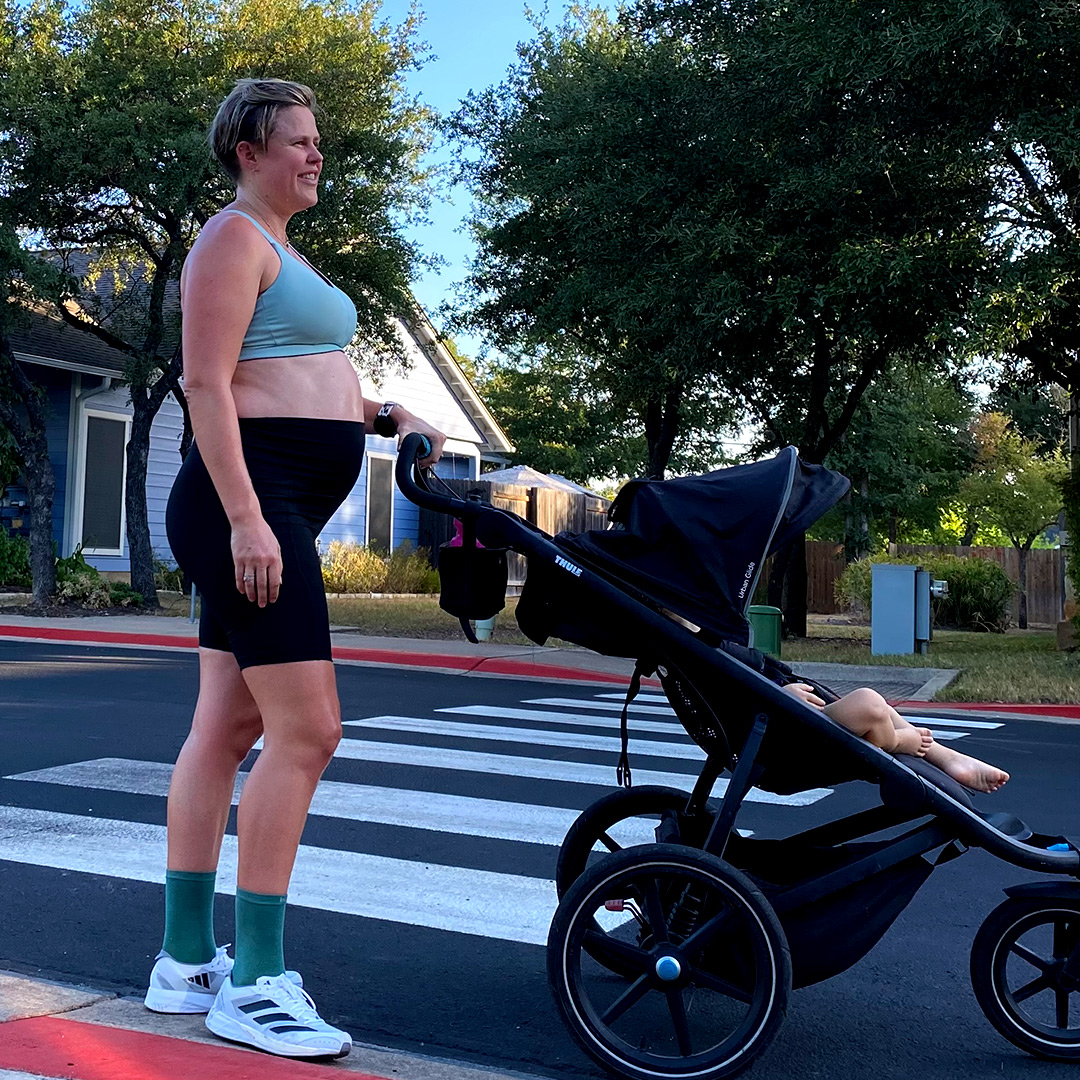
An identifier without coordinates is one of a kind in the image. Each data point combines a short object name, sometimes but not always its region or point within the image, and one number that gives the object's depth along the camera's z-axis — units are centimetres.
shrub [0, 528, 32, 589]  2048
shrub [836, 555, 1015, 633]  2392
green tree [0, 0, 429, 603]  1675
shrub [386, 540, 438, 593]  2558
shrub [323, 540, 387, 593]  2455
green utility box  1385
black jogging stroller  301
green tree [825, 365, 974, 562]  3177
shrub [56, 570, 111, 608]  1859
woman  305
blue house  2094
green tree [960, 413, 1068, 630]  3209
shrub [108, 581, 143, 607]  1900
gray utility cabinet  1574
